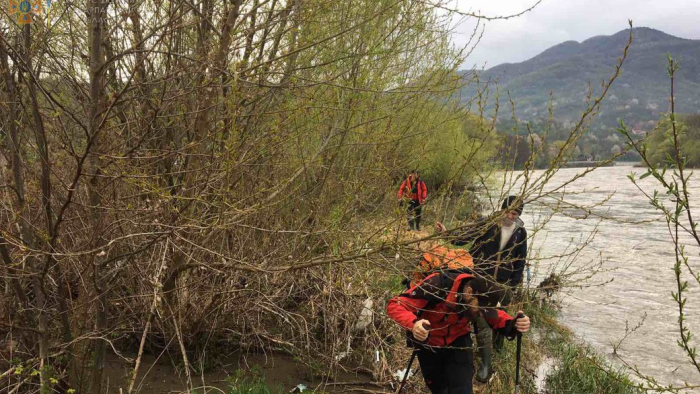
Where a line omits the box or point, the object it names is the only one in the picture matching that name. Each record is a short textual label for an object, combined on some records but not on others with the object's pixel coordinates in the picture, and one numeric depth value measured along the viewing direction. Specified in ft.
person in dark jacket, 18.29
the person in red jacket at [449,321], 11.92
